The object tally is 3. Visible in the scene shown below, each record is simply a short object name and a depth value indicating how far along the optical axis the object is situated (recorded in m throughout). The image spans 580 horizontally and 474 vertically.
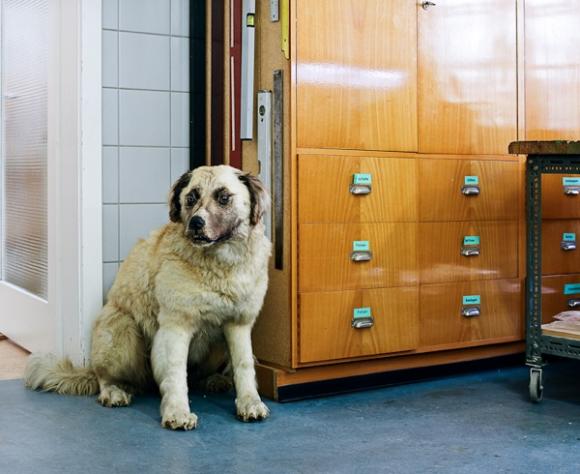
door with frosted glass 4.13
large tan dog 3.06
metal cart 3.31
